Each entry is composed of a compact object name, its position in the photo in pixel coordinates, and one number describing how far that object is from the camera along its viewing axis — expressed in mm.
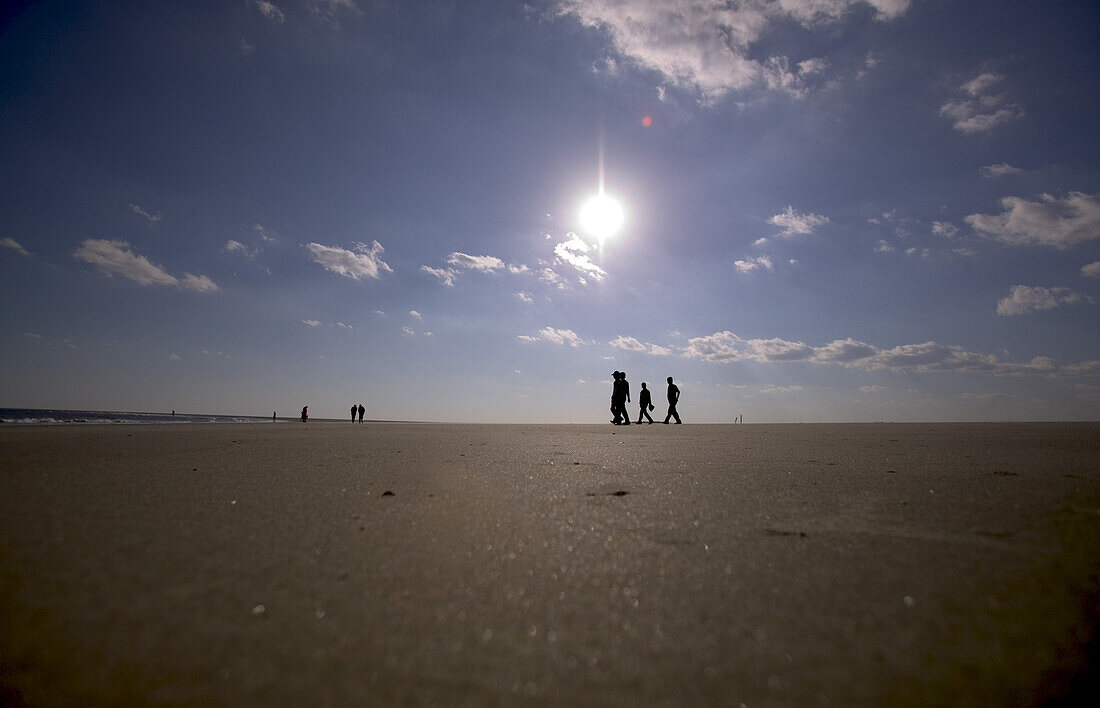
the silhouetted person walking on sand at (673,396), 17062
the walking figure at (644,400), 17375
